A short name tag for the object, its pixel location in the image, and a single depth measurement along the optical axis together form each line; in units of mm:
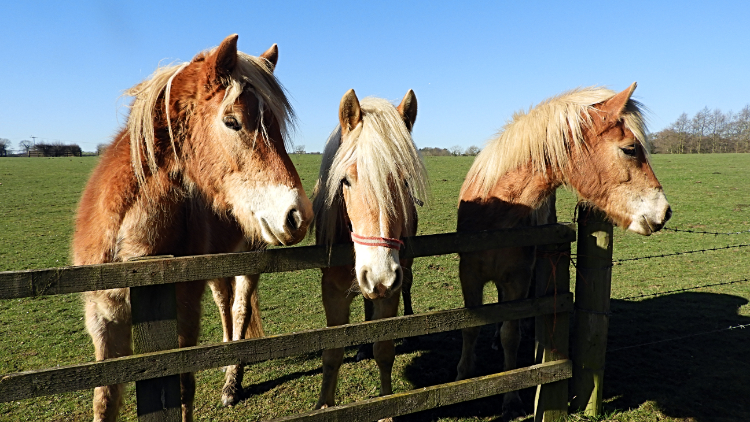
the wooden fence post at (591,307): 3119
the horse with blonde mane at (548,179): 3072
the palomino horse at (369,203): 2215
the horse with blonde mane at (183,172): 2131
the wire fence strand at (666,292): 6660
